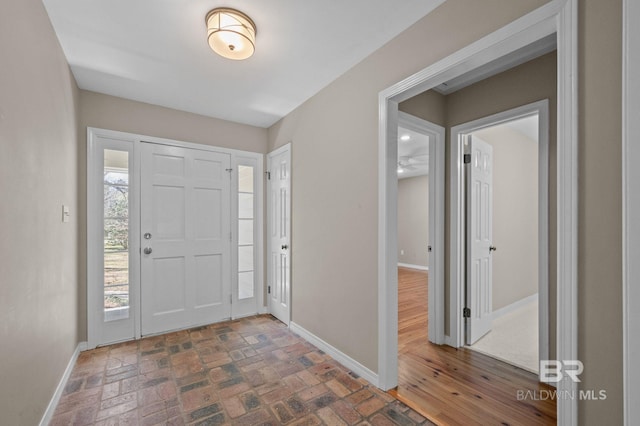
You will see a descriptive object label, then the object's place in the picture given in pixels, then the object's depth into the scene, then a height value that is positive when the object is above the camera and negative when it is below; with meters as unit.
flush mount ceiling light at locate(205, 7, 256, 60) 1.74 +1.15
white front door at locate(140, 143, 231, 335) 3.06 -0.30
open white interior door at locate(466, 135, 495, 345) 2.84 -0.30
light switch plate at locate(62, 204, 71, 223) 2.13 -0.02
